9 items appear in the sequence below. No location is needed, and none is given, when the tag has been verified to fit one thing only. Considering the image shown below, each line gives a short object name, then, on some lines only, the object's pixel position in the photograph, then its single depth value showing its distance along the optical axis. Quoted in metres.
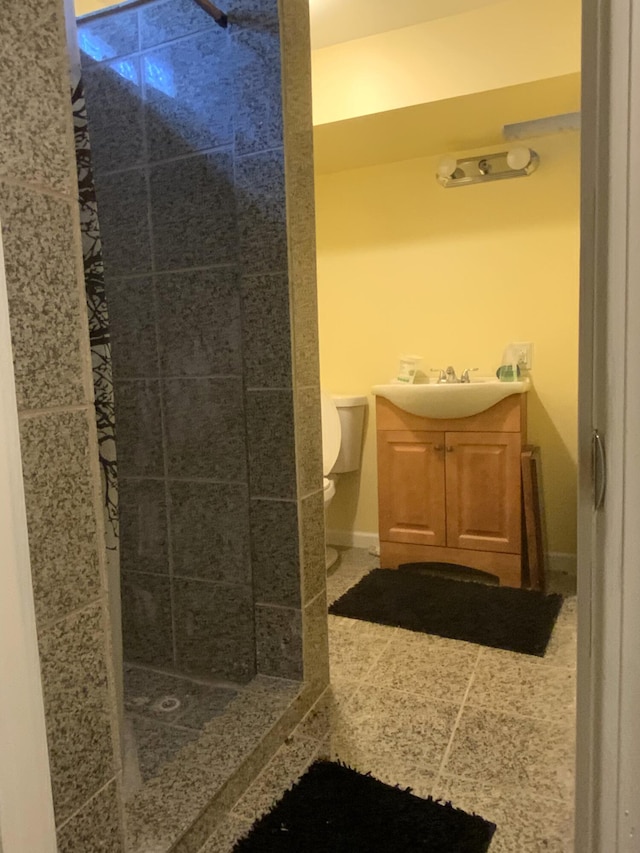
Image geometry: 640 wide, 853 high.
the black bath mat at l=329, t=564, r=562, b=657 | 1.98
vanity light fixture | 2.36
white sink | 2.23
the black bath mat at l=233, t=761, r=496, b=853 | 1.15
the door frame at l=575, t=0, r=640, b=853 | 0.43
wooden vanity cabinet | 2.30
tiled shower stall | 1.44
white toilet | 2.65
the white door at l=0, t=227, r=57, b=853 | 0.62
